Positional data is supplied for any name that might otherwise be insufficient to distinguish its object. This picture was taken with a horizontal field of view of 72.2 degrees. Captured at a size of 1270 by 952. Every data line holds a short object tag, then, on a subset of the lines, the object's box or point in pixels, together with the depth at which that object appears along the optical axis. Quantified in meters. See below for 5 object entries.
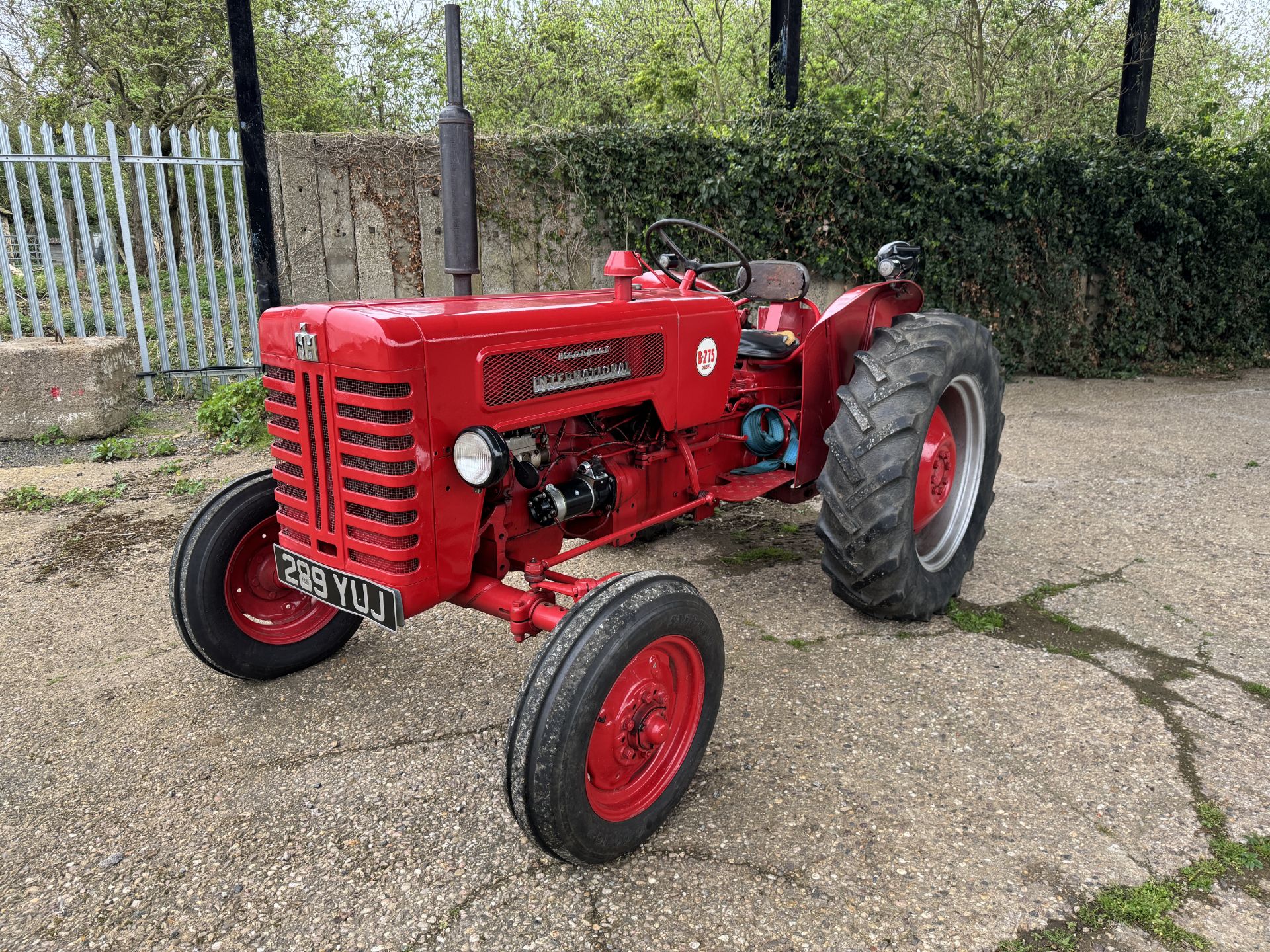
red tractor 2.14
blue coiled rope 3.71
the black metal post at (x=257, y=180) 6.20
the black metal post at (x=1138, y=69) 8.84
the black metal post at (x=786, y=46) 8.06
